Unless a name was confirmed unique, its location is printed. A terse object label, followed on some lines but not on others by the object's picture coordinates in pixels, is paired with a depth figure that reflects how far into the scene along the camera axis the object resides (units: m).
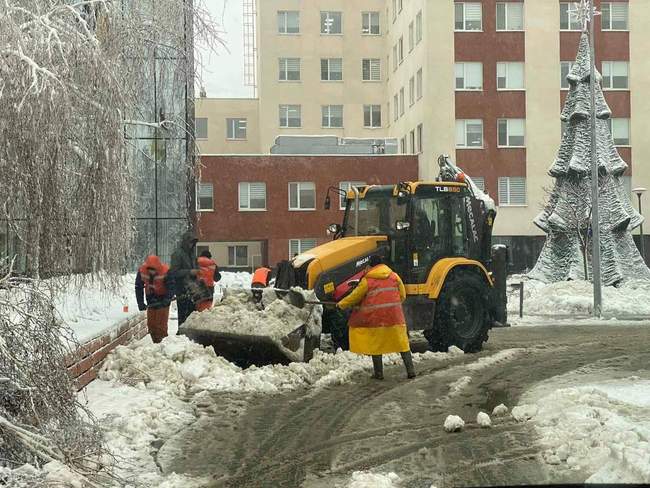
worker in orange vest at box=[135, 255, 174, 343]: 13.77
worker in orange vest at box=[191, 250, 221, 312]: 14.66
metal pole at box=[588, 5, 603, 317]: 23.23
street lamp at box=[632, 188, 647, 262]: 36.19
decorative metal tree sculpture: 32.75
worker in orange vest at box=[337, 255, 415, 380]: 11.38
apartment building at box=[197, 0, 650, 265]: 43.03
